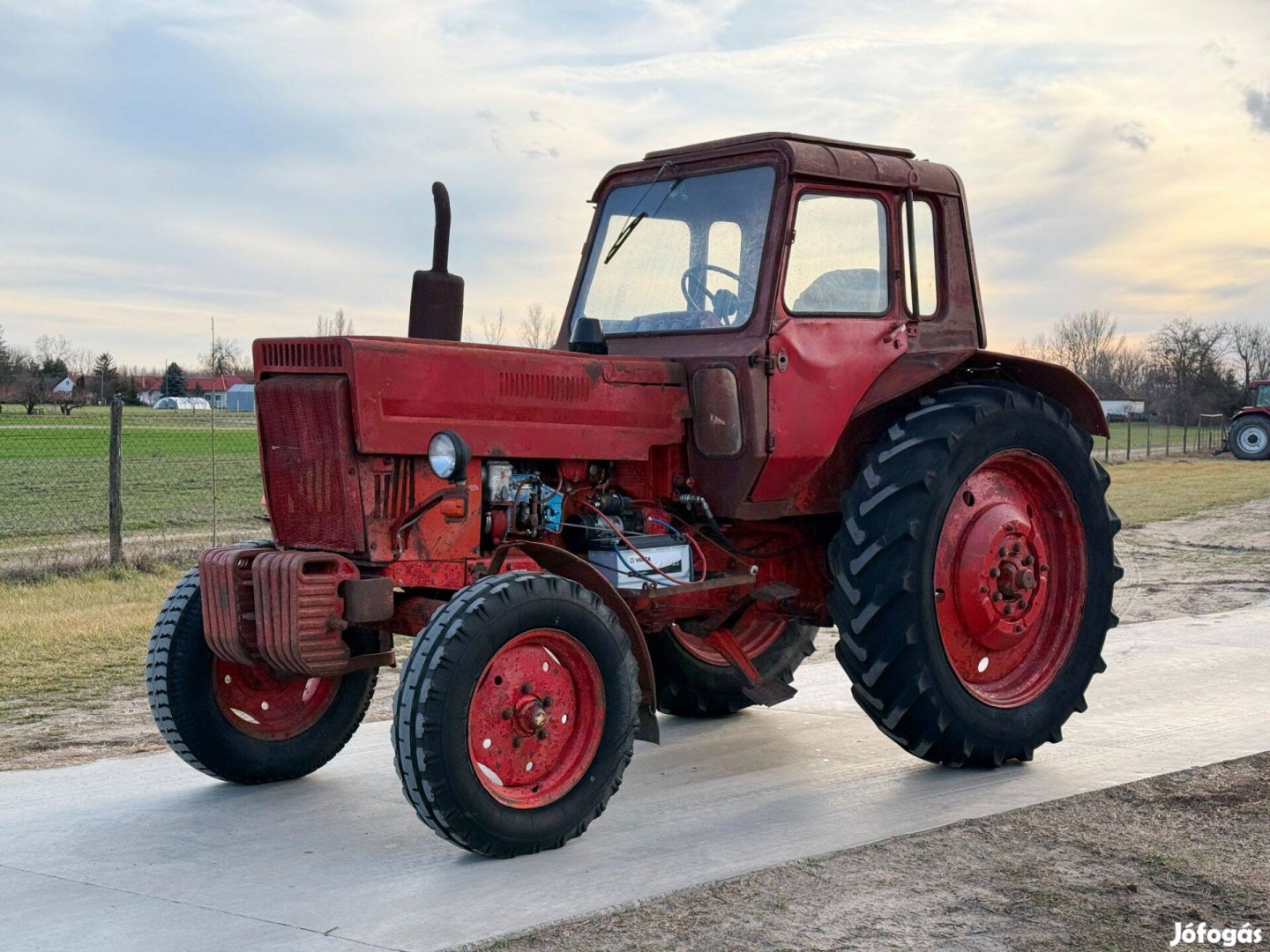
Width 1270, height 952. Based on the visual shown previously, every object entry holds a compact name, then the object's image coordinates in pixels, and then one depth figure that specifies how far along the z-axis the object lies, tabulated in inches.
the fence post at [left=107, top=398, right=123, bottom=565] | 501.4
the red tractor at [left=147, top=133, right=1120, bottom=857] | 205.2
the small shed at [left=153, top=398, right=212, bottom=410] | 2453.1
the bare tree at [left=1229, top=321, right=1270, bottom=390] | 2933.1
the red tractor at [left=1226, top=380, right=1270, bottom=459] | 1624.0
